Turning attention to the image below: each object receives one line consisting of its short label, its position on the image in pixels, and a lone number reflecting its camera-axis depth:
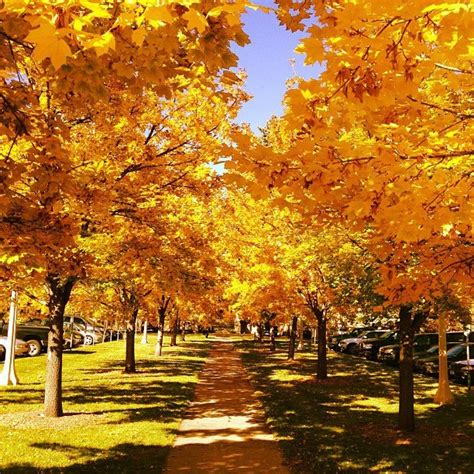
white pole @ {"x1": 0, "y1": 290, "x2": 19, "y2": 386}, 16.80
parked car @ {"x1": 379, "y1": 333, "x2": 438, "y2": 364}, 27.12
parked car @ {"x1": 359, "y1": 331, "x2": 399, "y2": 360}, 31.23
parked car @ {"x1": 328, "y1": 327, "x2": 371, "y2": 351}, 40.28
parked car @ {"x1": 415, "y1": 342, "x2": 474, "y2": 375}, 21.62
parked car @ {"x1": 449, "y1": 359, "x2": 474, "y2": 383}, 19.29
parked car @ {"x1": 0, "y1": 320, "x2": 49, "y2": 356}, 28.46
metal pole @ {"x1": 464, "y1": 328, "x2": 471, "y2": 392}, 17.37
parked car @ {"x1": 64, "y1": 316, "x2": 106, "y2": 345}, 39.58
